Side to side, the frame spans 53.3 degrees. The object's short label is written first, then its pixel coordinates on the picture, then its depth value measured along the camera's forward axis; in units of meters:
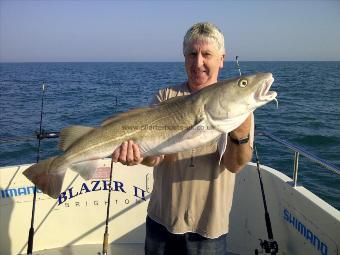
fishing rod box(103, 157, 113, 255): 3.73
